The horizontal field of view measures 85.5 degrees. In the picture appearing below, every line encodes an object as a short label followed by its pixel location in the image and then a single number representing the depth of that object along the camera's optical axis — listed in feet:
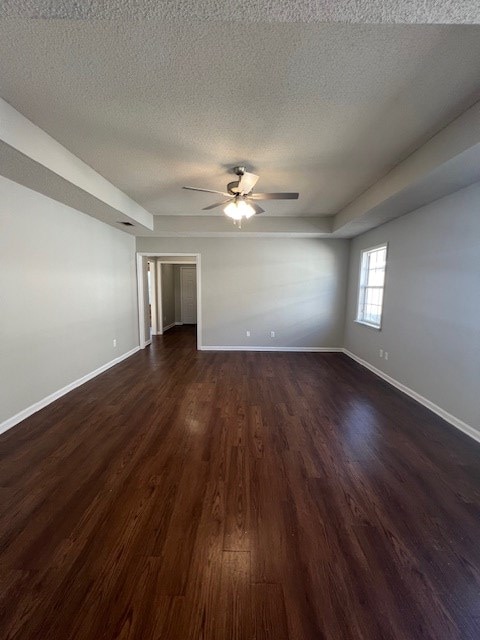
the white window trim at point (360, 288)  13.48
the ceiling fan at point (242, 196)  9.20
